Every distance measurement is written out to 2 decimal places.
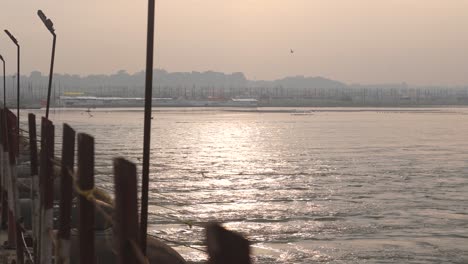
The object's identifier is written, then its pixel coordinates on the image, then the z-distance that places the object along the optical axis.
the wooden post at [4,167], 13.13
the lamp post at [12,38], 20.70
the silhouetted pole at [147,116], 4.55
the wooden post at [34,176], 10.02
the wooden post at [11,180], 11.78
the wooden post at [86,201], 4.83
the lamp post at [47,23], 12.23
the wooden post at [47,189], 7.90
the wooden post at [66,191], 6.36
